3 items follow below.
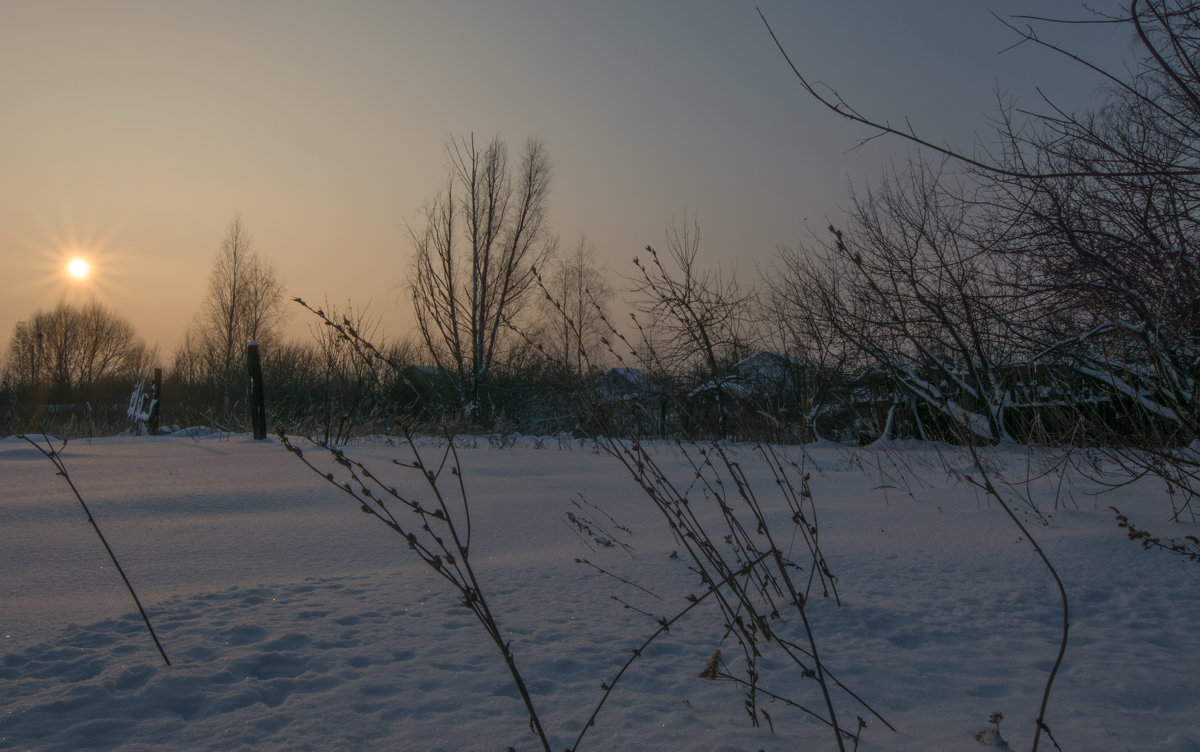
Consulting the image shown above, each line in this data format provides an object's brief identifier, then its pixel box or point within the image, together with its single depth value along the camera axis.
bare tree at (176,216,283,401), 27.50
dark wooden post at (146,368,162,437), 12.39
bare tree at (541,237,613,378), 23.70
